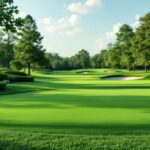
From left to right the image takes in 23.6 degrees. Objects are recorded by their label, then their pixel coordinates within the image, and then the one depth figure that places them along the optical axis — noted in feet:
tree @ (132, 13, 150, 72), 221.05
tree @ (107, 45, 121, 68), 304.71
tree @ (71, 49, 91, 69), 499.96
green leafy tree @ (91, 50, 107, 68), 489.26
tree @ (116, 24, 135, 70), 288.10
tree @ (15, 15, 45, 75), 231.71
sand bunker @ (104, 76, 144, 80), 179.54
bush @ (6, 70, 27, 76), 165.25
